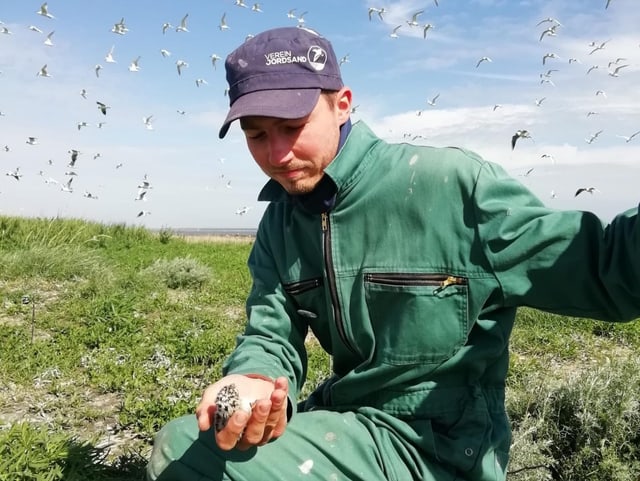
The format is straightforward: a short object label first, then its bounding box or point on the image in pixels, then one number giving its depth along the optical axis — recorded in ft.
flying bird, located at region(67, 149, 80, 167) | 21.96
